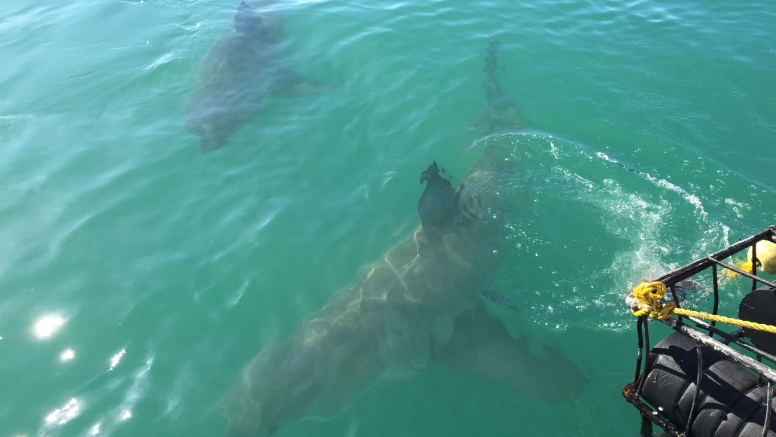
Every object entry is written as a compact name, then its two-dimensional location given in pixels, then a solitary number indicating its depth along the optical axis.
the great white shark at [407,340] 6.69
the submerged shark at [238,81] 11.53
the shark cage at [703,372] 4.44
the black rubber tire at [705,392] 4.48
